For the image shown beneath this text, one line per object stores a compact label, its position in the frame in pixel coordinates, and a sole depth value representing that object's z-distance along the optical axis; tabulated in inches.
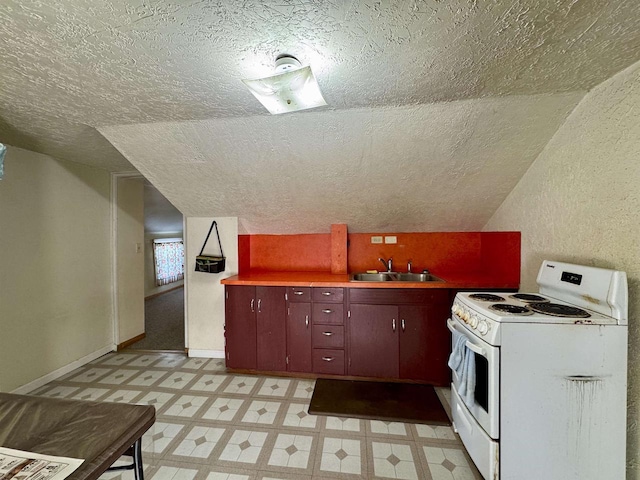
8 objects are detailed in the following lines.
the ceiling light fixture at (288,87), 48.2
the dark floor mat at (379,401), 80.2
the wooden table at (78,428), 32.6
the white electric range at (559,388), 50.2
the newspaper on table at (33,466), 28.9
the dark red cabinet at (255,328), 103.3
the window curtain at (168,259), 226.5
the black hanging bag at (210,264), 113.1
